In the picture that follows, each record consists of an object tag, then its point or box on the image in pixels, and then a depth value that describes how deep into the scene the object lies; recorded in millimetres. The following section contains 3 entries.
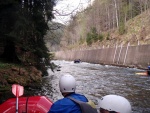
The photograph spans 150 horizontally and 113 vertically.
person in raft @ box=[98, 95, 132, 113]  1966
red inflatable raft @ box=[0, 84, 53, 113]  3729
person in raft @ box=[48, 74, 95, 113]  2434
